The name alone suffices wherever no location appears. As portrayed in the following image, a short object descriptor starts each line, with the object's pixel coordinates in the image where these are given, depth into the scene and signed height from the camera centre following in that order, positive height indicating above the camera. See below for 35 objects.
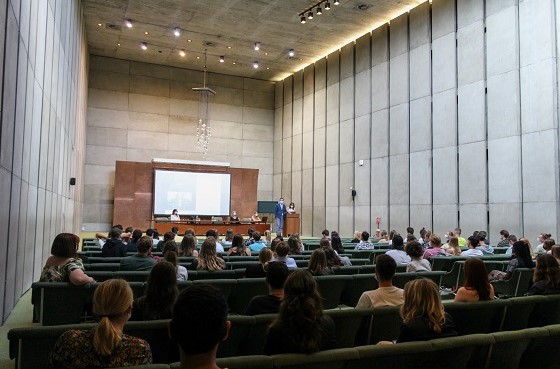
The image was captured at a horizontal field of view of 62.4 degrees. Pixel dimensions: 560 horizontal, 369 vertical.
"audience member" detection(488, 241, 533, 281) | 5.79 -0.55
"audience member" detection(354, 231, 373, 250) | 9.27 -0.66
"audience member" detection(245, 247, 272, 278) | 5.04 -0.63
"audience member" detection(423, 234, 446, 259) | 7.28 -0.58
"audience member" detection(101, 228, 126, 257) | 7.09 -0.63
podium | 20.19 -0.57
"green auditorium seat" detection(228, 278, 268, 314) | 4.61 -0.82
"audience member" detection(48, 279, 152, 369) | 1.94 -0.60
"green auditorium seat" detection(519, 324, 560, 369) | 2.63 -0.80
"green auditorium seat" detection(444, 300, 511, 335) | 3.29 -0.73
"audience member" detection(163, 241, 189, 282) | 4.38 -0.58
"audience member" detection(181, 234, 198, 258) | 6.61 -0.52
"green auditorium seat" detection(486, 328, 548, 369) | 2.45 -0.72
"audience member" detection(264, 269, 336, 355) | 2.15 -0.54
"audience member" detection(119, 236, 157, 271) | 5.11 -0.57
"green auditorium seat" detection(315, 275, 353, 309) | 4.82 -0.80
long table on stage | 18.73 -0.67
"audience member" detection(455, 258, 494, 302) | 3.52 -0.54
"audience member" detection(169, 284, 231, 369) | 1.42 -0.37
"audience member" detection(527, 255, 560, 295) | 4.00 -0.53
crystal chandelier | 22.61 +4.03
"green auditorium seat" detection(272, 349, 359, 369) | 2.00 -0.65
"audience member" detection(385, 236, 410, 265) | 6.56 -0.62
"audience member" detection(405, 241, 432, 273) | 5.62 -0.57
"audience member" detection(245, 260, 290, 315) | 3.22 -0.60
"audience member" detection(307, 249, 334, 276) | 5.05 -0.56
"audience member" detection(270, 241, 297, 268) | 5.54 -0.51
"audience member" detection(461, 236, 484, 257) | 7.61 -0.59
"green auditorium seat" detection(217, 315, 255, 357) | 2.82 -0.79
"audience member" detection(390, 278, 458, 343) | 2.62 -0.59
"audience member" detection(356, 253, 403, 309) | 3.61 -0.64
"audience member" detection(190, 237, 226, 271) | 5.25 -0.58
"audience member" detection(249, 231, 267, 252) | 8.77 -0.68
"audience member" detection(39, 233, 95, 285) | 4.00 -0.49
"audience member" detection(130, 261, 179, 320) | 3.08 -0.58
